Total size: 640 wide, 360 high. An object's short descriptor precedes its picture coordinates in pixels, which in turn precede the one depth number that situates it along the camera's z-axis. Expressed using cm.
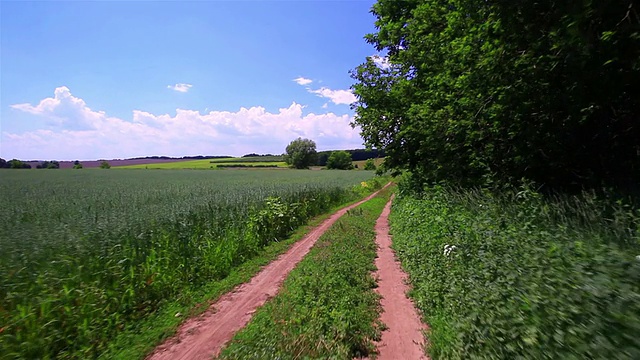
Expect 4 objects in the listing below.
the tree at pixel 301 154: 10625
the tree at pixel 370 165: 9514
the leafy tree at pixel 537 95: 548
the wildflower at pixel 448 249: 557
